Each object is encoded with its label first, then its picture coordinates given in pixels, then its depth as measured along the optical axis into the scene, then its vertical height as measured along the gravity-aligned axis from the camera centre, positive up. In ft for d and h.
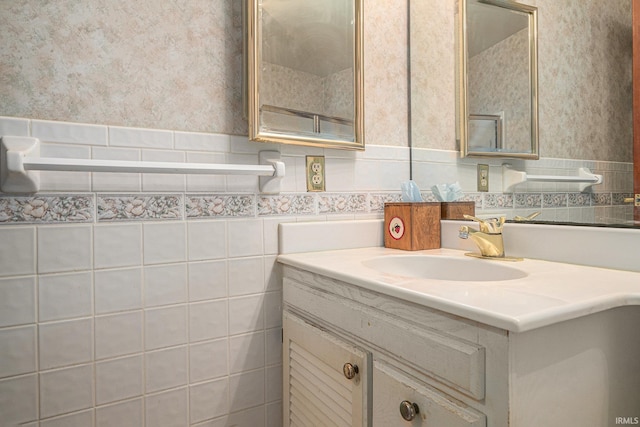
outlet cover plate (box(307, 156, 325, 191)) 3.99 +0.40
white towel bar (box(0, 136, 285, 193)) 2.63 +0.35
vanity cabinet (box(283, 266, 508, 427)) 1.85 -0.92
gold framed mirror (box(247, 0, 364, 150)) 3.59 +1.40
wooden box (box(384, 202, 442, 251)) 3.97 -0.16
